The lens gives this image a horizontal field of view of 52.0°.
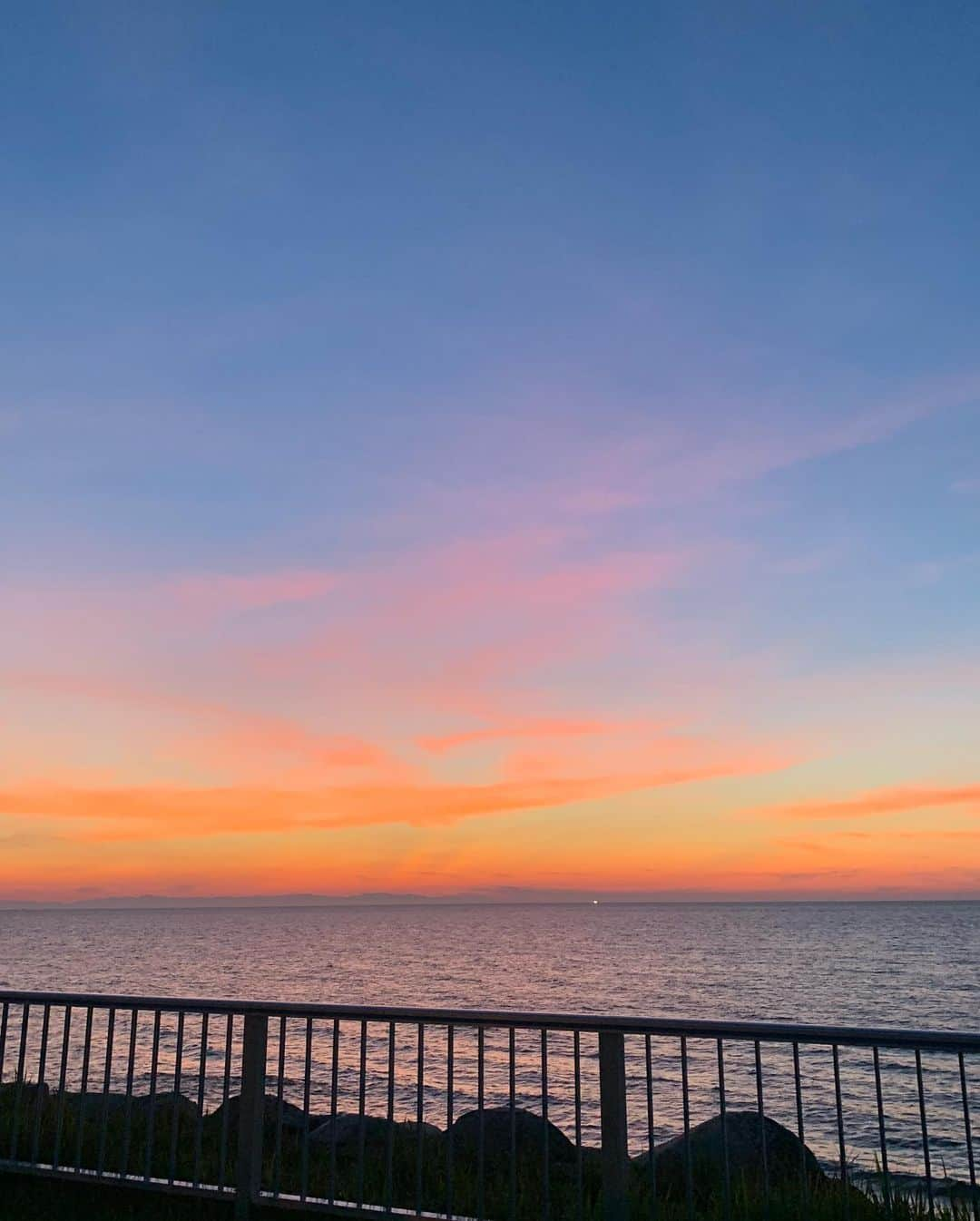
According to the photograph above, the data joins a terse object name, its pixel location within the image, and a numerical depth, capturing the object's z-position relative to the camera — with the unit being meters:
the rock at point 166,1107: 11.53
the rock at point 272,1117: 11.38
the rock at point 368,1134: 10.33
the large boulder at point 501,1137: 10.09
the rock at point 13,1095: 11.23
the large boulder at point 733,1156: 9.43
